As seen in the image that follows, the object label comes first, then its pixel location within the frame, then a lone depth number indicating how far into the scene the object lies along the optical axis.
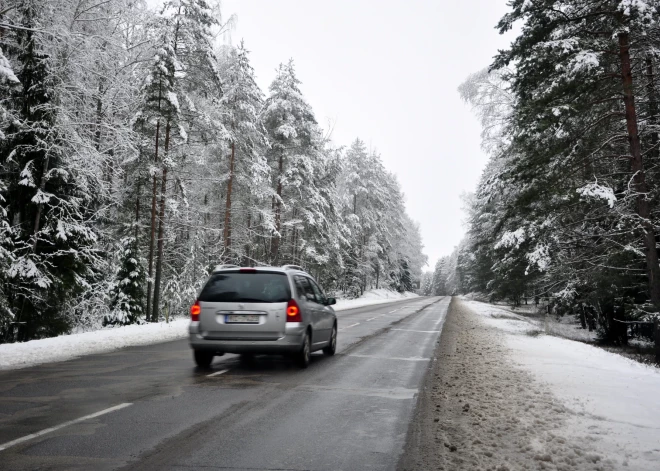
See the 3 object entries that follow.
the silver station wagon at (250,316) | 9.28
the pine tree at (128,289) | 18.84
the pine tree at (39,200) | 14.01
